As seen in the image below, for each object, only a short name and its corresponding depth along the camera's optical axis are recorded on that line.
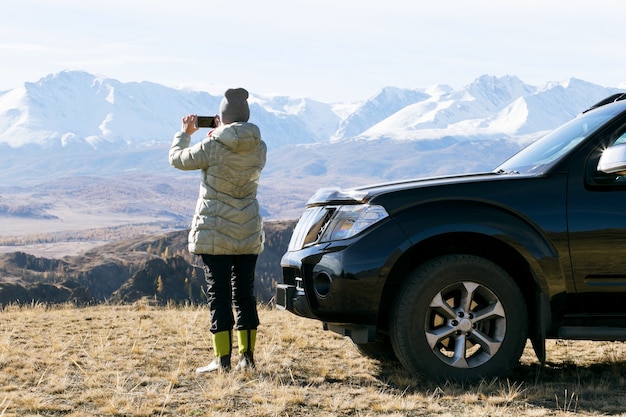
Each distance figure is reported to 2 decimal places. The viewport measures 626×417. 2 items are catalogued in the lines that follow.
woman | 6.22
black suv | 5.38
